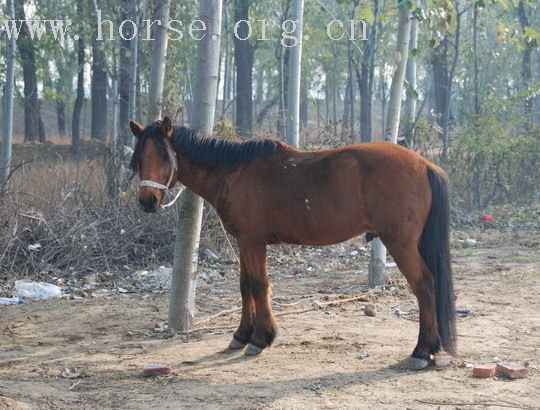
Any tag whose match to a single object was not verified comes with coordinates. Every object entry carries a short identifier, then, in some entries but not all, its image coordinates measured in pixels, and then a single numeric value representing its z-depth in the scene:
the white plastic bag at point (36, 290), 8.63
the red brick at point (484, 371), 5.37
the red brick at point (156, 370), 5.56
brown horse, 5.89
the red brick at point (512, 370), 5.34
